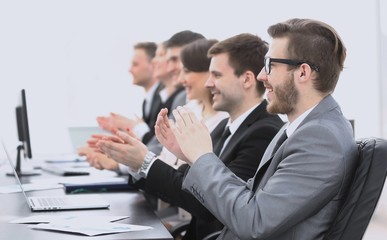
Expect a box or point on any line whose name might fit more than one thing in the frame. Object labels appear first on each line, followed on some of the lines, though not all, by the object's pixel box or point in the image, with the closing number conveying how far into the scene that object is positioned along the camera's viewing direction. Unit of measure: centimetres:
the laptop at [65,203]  263
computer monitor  379
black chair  193
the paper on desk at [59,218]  237
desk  212
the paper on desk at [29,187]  327
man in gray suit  195
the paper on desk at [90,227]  215
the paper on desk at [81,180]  339
